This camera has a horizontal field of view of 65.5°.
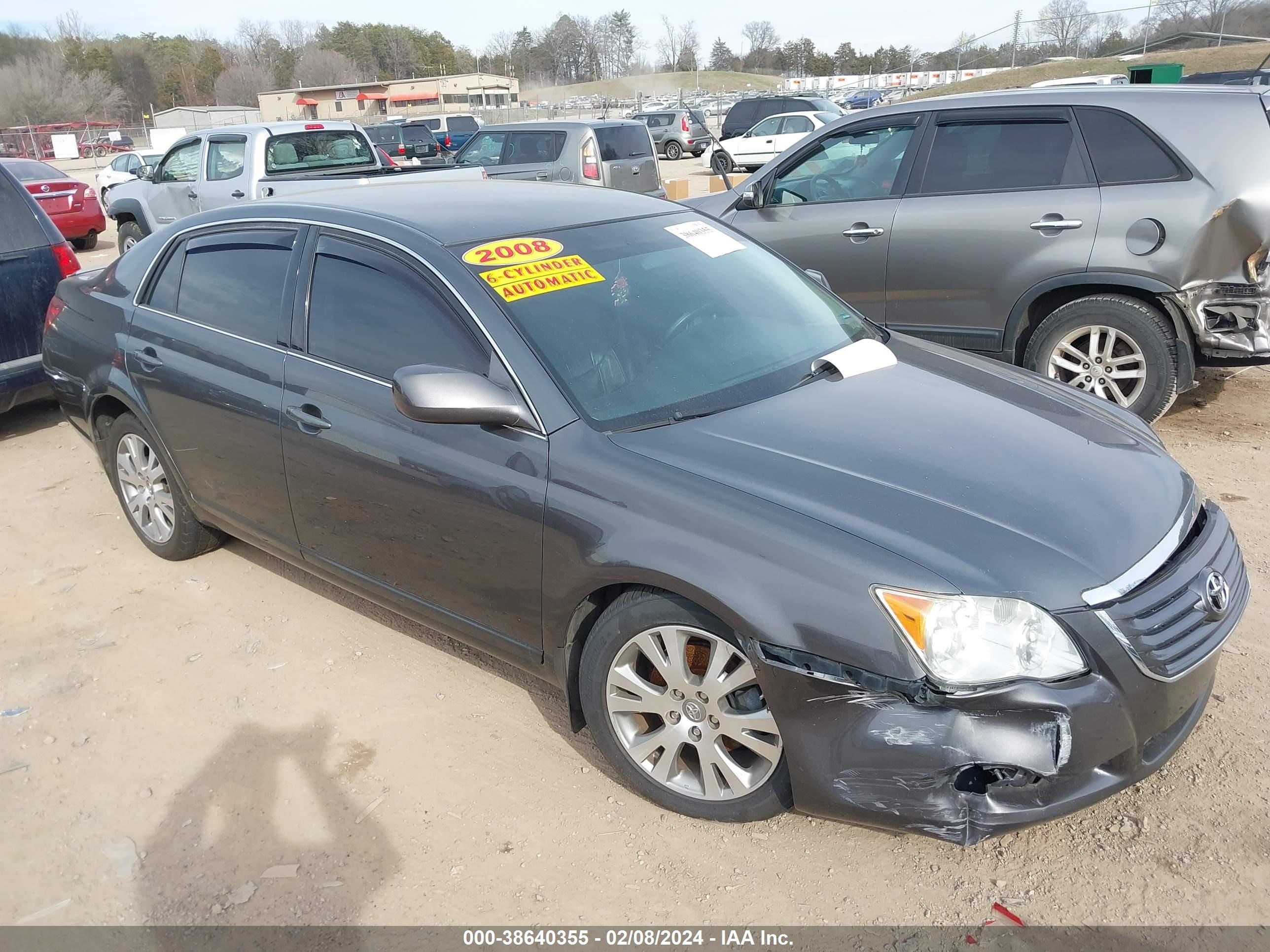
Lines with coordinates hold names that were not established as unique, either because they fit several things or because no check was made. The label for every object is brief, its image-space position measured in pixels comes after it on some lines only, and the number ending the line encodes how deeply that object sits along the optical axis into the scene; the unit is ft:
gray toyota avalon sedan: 7.77
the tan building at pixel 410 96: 228.43
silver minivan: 41.98
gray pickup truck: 33.30
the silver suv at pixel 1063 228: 16.81
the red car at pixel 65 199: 48.24
